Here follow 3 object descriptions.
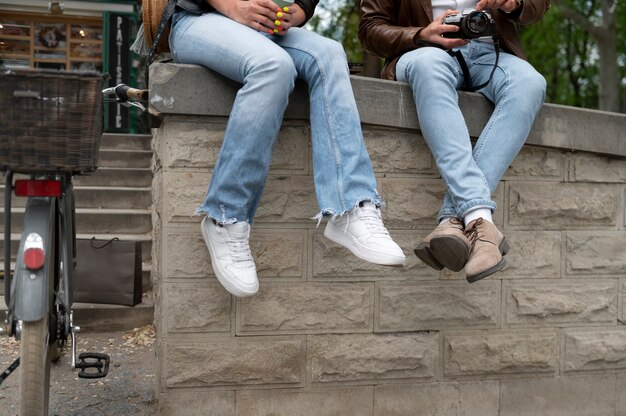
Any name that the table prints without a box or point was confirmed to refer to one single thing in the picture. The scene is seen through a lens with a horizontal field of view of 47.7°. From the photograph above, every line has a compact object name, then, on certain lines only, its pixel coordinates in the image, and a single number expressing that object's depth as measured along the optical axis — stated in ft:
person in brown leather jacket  8.91
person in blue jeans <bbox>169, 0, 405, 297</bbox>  8.70
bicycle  7.65
